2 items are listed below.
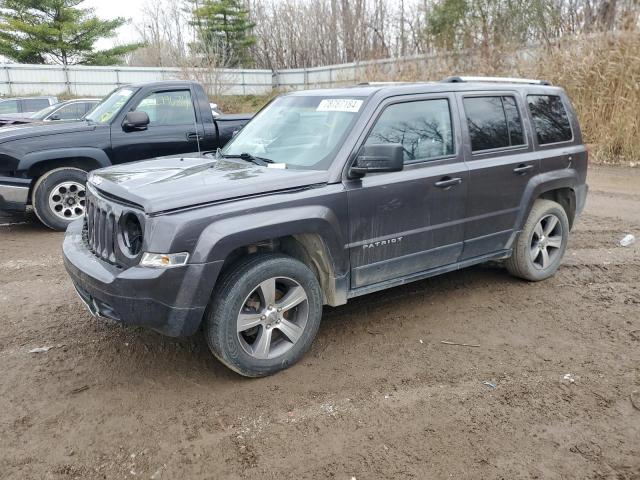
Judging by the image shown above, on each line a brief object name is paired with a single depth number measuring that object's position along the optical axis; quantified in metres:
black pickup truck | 6.75
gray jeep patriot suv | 3.12
